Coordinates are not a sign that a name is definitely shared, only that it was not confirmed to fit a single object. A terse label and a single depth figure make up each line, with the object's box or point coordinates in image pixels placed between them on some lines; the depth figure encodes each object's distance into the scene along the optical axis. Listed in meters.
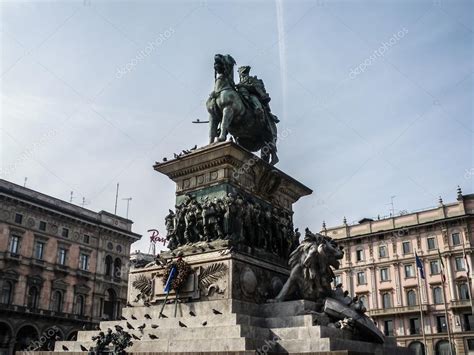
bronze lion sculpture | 12.30
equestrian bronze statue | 15.23
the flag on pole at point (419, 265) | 36.78
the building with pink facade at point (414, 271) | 51.88
